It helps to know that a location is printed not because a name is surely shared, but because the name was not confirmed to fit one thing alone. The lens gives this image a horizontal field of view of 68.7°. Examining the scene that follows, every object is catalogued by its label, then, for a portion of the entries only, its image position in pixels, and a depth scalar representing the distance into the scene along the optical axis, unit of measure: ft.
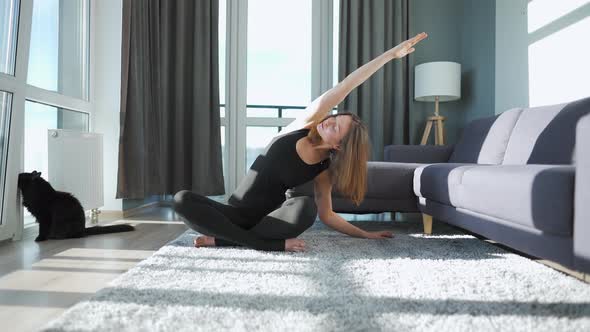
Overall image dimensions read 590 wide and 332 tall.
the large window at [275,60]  15.19
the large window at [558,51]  9.06
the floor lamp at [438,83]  12.82
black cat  7.89
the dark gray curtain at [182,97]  13.32
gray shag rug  3.53
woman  6.23
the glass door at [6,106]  7.77
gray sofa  4.19
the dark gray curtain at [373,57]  14.21
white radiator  8.95
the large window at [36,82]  7.88
